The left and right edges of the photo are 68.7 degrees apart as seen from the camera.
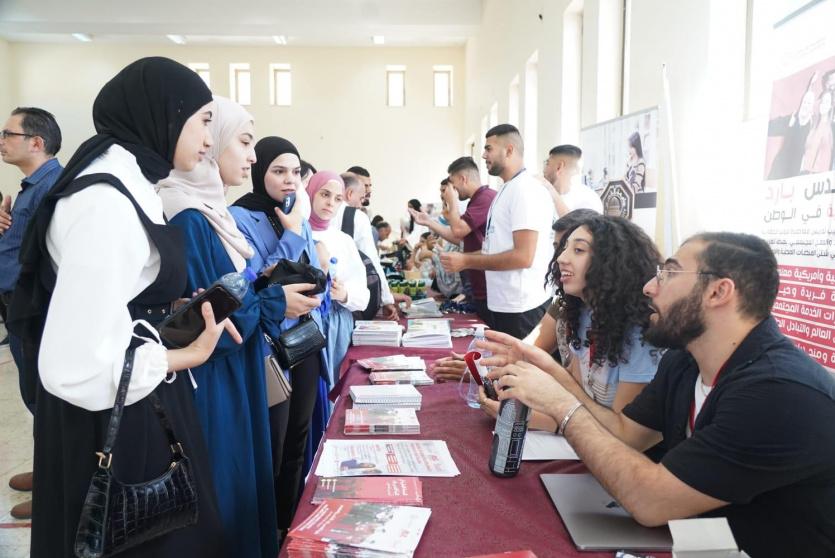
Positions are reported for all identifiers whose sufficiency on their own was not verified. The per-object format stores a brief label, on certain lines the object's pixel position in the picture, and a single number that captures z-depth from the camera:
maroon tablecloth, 1.05
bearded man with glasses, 1.07
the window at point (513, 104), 7.78
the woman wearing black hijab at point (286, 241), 2.22
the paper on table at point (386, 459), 1.32
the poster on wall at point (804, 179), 1.76
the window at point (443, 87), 14.41
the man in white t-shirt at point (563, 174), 4.21
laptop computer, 1.05
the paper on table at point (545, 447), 1.44
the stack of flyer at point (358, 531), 0.98
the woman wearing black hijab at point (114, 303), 1.01
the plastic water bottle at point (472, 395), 1.80
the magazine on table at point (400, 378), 2.05
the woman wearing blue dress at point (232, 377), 1.55
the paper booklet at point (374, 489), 1.19
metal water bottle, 1.30
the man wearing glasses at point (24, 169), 2.71
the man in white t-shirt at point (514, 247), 3.19
